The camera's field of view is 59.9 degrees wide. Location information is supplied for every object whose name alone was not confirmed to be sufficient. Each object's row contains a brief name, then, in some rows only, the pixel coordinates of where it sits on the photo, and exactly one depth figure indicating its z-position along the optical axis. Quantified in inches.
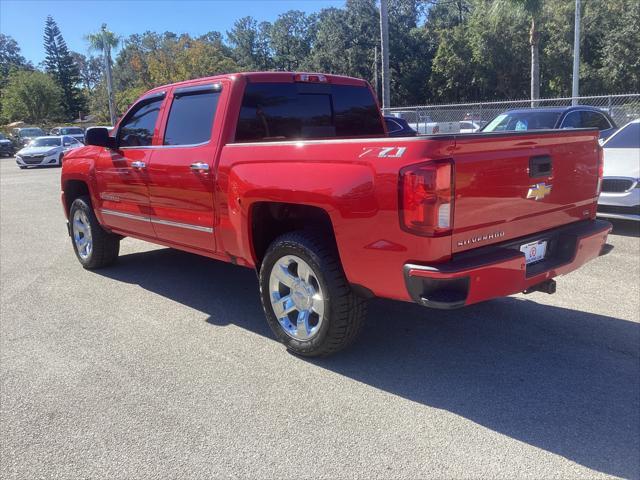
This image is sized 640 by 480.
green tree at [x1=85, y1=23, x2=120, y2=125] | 2222.1
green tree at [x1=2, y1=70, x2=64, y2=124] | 2186.3
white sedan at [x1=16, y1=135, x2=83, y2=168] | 995.9
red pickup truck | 121.2
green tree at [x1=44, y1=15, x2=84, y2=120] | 3255.4
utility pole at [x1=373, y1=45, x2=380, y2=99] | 2120.6
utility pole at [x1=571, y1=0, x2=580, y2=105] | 1025.5
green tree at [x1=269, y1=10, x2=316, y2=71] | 2748.5
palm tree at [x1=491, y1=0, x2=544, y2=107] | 963.3
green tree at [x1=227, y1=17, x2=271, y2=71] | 2883.9
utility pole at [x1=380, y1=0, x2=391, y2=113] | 730.1
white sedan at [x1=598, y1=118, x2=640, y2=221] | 293.0
